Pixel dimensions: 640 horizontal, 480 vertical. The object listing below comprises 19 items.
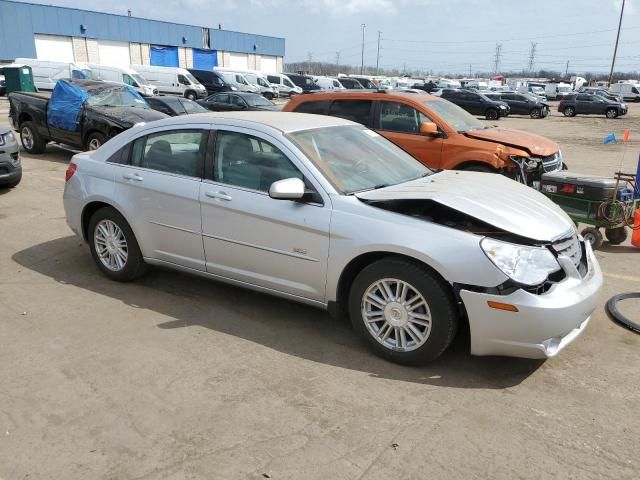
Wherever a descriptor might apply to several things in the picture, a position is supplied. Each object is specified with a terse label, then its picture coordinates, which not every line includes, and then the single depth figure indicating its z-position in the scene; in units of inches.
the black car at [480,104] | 1223.5
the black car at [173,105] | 611.7
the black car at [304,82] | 1764.3
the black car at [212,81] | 1427.2
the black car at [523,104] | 1326.3
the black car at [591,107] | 1386.6
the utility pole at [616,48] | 2353.6
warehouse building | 1808.6
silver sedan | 135.0
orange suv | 322.3
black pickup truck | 446.0
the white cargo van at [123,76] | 1221.7
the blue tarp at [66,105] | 455.8
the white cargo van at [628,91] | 2146.9
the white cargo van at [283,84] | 1678.2
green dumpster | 1162.6
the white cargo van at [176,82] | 1334.9
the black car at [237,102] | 829.2
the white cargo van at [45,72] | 1320.1
